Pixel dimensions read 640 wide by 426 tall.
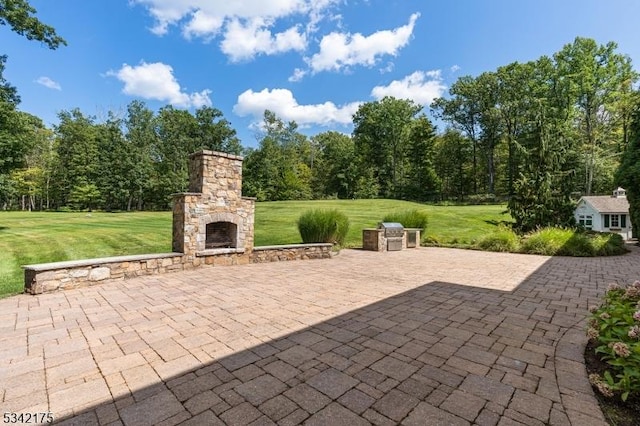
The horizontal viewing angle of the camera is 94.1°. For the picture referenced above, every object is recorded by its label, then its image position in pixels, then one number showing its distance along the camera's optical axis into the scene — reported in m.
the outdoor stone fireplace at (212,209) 6.34
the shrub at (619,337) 1.91
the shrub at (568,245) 9.30
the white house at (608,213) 19.94
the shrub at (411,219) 12.25
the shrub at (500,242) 10.13
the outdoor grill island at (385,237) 10.16
